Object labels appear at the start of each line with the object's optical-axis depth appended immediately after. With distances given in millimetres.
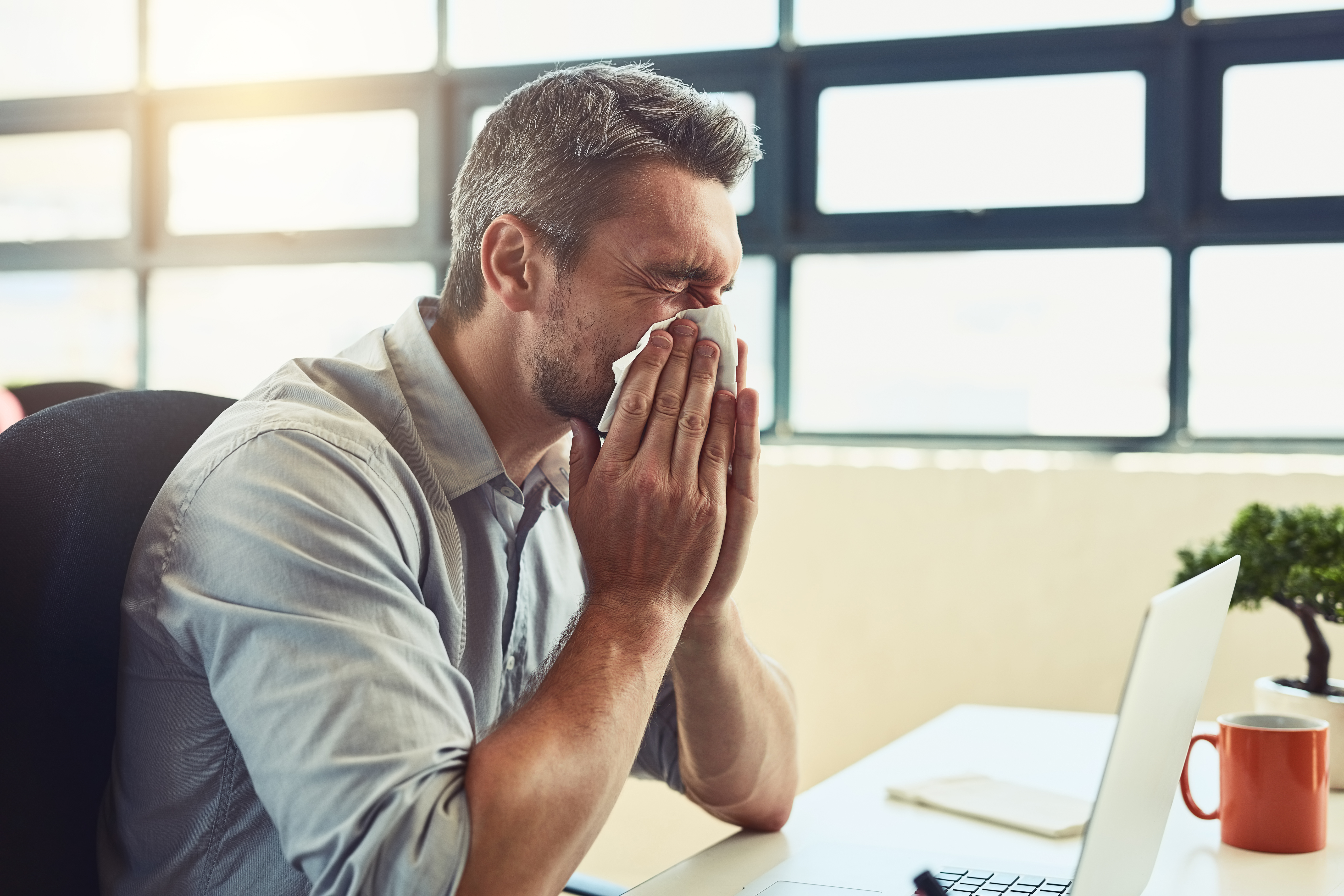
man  833
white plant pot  1314
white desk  1044
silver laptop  752
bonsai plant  1321
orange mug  1096
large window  2436
